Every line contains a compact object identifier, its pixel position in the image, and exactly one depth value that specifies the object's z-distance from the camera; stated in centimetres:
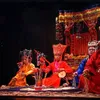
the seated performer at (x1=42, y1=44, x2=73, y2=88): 615
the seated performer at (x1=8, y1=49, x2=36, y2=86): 629
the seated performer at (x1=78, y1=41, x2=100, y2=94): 519
